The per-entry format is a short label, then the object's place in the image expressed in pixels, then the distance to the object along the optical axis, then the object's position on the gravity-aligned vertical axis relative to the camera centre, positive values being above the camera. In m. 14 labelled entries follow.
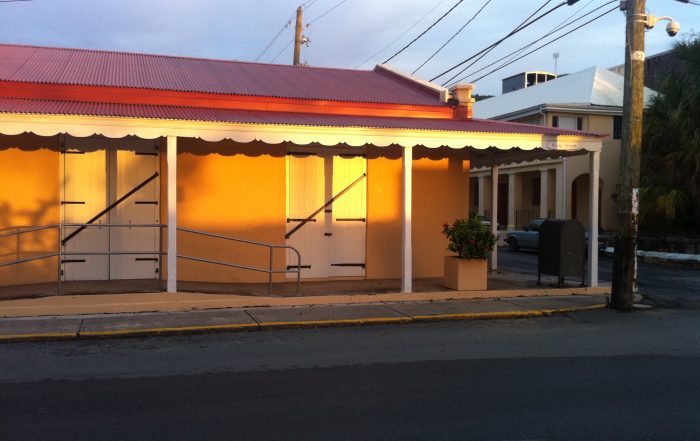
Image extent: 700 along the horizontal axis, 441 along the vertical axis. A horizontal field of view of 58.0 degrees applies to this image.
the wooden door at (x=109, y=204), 11.90 +0.16
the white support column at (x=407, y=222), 11.48 -0.10
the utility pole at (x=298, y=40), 26.89 +7.56
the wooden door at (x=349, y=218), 13.30 -0.05
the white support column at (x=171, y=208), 10.35 +0.09
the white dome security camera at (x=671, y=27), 11.72 +3.59
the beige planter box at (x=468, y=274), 11.95 -1.08
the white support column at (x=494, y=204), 16.43 +0.36
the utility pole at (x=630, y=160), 11.05 +1.05
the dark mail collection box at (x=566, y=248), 12.66 -0.61
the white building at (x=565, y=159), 27.70 +2.69
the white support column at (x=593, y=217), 12.60 +0.04
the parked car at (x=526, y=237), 25.94 -0.81
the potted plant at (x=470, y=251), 11.87 -0.63
